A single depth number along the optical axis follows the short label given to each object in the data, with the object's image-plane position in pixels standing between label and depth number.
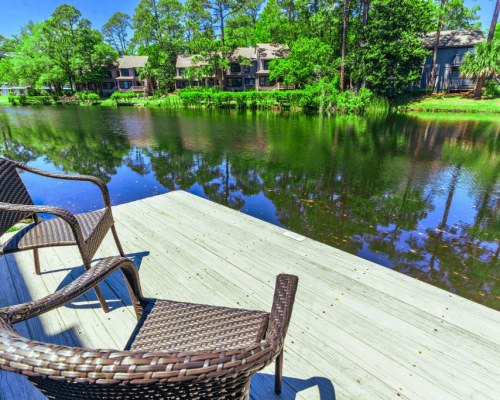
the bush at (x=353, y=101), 20.50
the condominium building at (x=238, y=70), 32.88
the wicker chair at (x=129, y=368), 0.55
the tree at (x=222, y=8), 31.19
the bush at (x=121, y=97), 33.16
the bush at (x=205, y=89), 29.81
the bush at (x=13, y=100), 33.69
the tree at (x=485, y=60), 20.70
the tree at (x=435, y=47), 24.38
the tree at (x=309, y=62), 23.56
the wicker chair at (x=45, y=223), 1.78
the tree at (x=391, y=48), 22.11
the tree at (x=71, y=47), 38.00
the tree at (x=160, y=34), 37.56
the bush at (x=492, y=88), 21.88
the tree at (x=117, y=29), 55.53
